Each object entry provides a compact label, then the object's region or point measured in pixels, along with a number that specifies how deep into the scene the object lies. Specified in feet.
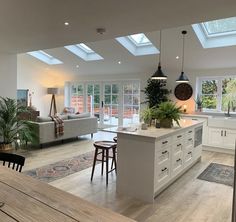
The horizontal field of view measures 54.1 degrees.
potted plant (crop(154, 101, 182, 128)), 13.10
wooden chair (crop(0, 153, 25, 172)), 6.61
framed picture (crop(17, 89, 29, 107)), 30.66
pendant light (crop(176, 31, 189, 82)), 16.31
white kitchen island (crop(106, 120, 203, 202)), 10.43
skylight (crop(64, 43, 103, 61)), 25.11
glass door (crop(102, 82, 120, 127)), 29.60
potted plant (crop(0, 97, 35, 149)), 17.66
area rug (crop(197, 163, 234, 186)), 13.17
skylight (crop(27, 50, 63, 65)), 29.97
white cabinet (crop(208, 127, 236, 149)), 19.18
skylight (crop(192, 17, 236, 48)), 16.76
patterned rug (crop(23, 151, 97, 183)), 13.11
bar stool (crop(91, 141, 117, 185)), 12.12
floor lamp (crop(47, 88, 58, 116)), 34.73
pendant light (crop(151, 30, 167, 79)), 14.56
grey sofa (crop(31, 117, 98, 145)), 18.88
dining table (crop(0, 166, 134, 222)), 3.84
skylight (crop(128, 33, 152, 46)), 21.23
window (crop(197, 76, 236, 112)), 20.97
